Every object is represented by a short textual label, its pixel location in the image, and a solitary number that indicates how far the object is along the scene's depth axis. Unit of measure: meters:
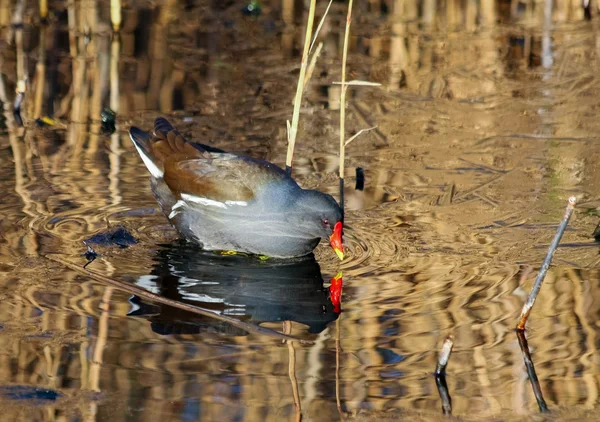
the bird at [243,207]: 9.42
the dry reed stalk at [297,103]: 9.40
